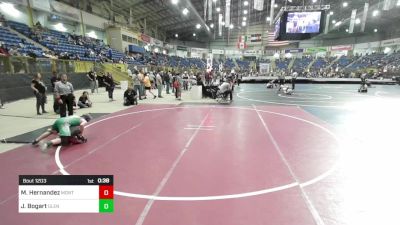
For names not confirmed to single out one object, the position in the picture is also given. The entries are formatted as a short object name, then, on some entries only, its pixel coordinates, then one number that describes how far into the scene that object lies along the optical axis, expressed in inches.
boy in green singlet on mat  258.2
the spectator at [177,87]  648.4
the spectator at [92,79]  752.3
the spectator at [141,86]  639.8
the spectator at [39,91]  418.0
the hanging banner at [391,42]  1802.4
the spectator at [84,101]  505.1
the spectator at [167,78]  822.5
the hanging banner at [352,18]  1132.5
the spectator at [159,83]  679.1
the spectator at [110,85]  621.0
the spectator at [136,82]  624.2
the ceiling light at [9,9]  916.6
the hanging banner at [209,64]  917.9
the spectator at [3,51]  594.4
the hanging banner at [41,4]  974.8
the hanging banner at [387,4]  929.8
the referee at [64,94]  386.5
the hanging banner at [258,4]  802.8
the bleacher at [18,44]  738.8
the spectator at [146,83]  675.0
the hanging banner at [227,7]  933.9
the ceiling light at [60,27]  1157.5
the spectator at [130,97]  544.7
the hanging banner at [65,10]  1055.0
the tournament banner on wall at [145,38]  1774.1
